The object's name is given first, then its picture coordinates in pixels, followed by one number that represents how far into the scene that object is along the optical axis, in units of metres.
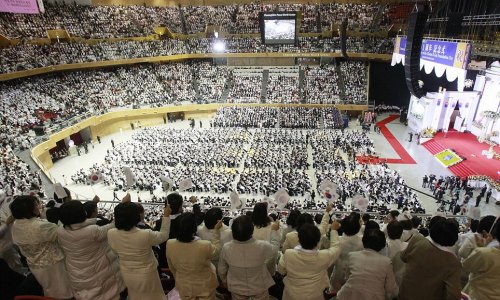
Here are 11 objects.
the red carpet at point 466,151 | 17.94
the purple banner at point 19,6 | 22.02
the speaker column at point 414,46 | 11.94
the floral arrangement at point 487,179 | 15.64
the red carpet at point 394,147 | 20.67
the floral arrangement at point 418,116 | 24.45
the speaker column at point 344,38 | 21.72
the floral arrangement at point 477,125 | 22.00
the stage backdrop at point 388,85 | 31.31
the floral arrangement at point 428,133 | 23.18
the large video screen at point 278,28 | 28.84
